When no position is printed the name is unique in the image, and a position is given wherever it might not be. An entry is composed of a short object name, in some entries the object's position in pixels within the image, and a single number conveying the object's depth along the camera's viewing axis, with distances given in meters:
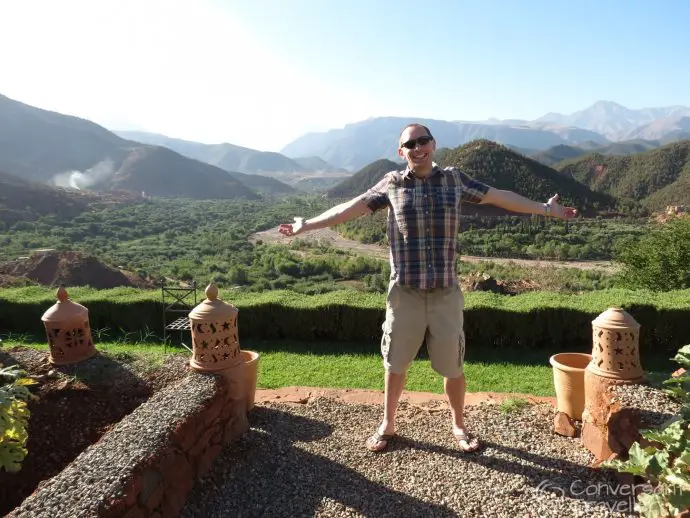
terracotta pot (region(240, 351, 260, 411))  3.73
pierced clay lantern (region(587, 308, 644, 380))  2.98
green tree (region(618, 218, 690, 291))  9.80
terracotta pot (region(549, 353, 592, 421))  3.40
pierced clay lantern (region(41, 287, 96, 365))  4.12
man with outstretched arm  2.79
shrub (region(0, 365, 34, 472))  2.45
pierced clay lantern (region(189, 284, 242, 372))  3.38
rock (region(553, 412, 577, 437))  3.32
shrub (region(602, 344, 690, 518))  1.98
